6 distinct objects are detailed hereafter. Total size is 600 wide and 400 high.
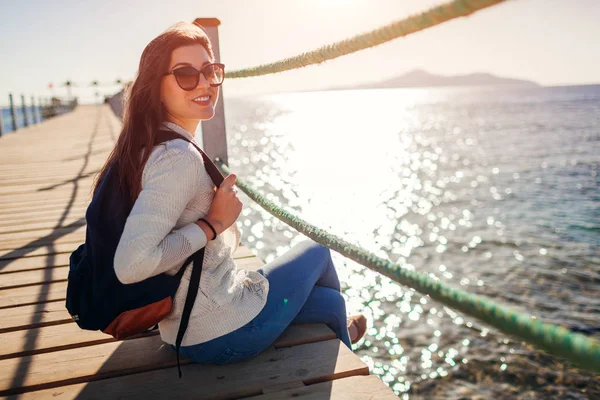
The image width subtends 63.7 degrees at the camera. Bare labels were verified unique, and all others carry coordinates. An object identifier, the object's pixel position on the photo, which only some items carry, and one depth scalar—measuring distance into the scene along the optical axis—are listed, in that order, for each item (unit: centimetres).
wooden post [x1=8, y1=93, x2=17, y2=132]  1525
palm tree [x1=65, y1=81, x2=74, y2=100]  4428
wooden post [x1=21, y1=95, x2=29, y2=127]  1656
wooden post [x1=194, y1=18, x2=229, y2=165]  407
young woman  154
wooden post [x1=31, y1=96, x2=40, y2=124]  1830
